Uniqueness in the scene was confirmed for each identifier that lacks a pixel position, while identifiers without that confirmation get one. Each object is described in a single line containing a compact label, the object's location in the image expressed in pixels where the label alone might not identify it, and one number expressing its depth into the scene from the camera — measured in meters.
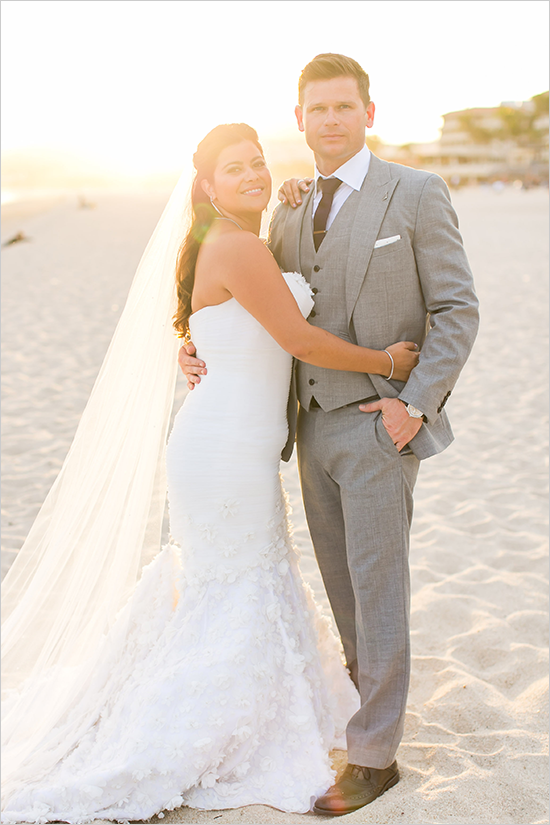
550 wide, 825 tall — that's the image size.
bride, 2.50
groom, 2.48
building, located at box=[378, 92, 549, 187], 78.25
